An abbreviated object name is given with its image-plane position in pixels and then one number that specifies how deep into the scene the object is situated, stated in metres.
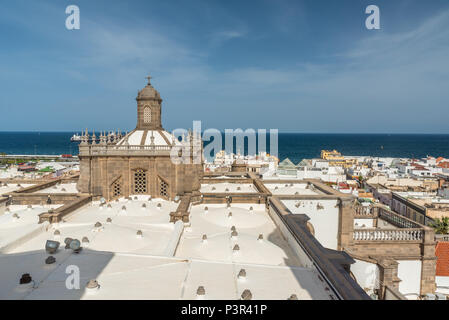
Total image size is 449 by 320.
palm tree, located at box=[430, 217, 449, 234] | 32.28
